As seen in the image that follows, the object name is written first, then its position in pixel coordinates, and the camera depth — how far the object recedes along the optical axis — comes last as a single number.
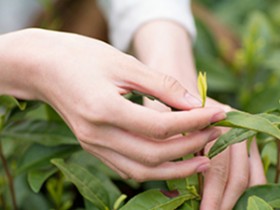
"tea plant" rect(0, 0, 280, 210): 0.48
